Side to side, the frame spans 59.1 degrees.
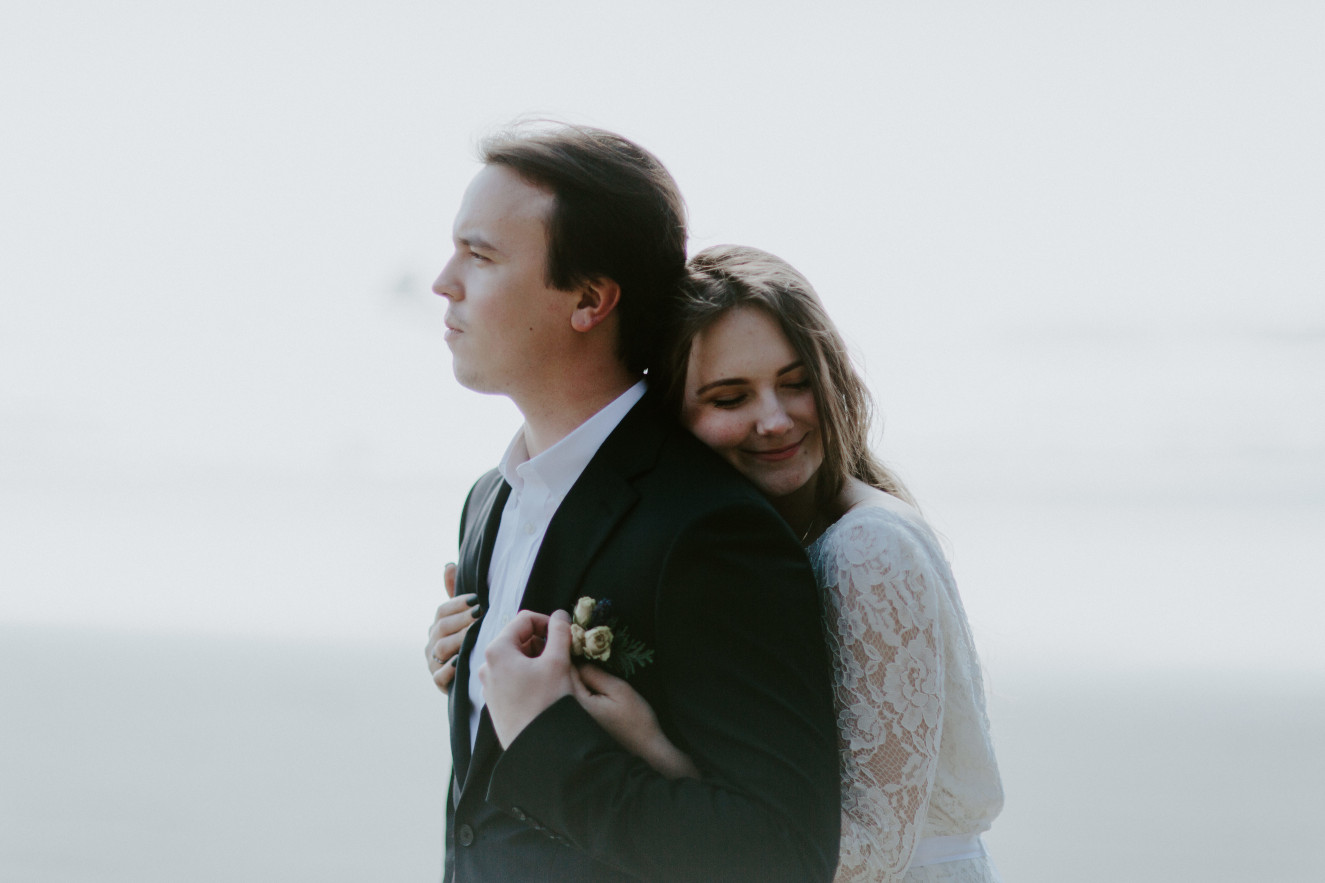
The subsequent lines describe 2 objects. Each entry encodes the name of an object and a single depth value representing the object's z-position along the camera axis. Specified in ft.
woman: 6.36
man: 5.47
